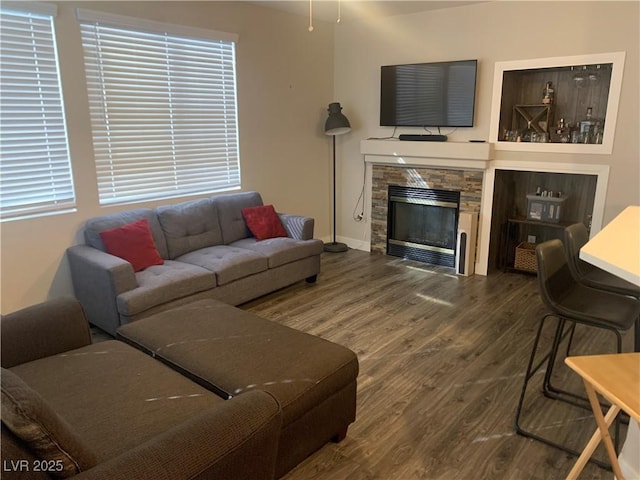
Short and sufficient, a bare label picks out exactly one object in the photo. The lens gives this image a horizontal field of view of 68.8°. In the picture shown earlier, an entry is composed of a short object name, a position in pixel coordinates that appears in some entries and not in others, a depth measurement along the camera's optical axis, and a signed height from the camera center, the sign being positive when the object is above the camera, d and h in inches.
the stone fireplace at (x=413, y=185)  187.2 -19.5
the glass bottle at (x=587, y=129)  163.2 +3.0
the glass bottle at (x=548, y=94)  175.8 +16.1
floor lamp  206.1 +6.9
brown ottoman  76.8 -38.8
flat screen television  180.1 +17.5
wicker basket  186.1 -47.2
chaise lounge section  46.9 -36.1
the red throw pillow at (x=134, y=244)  136.8 -31.0
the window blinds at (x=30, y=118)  124.3 +5.6
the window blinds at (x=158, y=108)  144.2 +10.2
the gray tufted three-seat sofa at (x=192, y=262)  125.1 -38.1
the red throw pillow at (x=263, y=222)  175.3 -31.2
